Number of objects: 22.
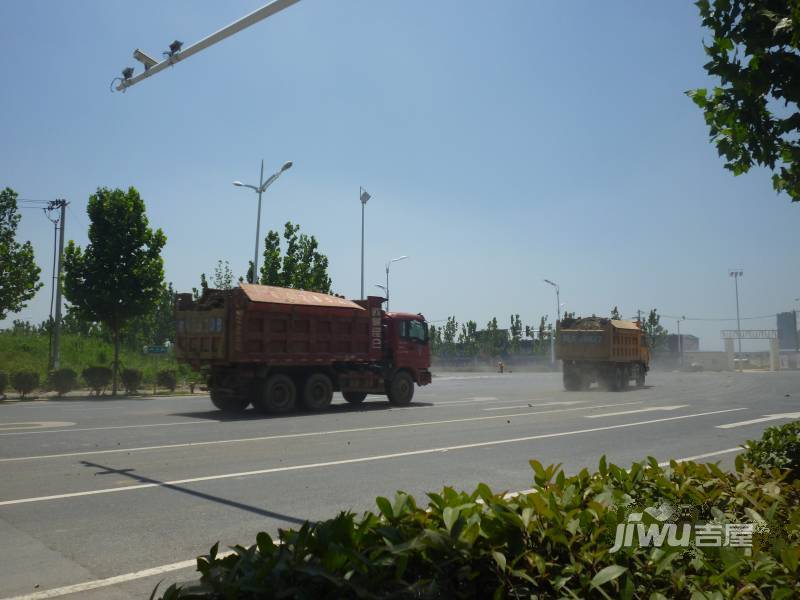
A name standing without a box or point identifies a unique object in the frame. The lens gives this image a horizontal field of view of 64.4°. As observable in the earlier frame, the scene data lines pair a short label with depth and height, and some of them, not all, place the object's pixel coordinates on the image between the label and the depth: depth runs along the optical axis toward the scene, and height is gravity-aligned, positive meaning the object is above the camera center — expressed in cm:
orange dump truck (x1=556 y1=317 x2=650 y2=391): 2897 -3
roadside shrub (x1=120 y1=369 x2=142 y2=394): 2628 -135
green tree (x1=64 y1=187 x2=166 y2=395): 2531 +331
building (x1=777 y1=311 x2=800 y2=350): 14025 +512
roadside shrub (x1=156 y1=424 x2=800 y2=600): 212 -74
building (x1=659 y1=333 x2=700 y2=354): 9350 +107
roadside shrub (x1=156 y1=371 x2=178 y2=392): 2745 -139
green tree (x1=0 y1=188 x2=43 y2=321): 2770 +330
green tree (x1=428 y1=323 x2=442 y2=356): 9340 +150
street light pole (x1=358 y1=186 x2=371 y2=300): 3860 +931
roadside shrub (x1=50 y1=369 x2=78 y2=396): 2475 -133
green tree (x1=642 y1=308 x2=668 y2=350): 9810 +380
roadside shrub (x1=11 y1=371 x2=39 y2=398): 2319 -129
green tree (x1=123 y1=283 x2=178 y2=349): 5572 +190
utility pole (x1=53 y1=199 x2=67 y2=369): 2766 +43
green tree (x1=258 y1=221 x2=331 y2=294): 3500 +473
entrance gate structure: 8050 +114
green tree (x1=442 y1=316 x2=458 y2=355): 9769 +294
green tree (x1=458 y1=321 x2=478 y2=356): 9414 +201
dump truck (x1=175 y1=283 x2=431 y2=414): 1695 +5
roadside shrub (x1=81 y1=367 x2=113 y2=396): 2512 -118
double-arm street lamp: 2975 +780
